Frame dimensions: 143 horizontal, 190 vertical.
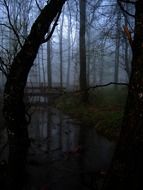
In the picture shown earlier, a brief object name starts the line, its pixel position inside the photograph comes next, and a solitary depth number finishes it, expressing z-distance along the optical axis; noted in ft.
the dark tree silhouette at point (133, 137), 6.38
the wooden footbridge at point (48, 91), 43.61
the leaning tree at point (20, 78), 9.25
